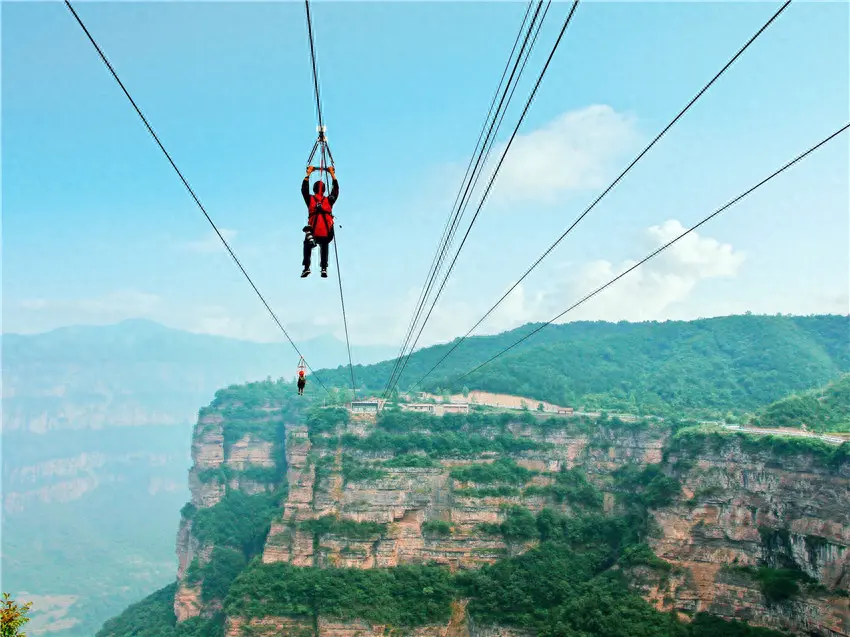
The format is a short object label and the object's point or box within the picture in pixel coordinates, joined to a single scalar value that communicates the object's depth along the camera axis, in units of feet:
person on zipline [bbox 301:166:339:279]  29.35
